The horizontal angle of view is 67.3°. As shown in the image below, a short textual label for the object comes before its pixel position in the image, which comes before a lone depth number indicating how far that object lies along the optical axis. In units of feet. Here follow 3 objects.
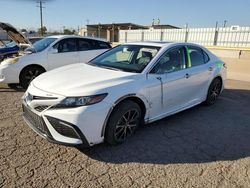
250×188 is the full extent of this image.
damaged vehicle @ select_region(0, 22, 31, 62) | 18.30
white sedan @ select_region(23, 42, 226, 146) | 7.73
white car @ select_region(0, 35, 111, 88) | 15.92
